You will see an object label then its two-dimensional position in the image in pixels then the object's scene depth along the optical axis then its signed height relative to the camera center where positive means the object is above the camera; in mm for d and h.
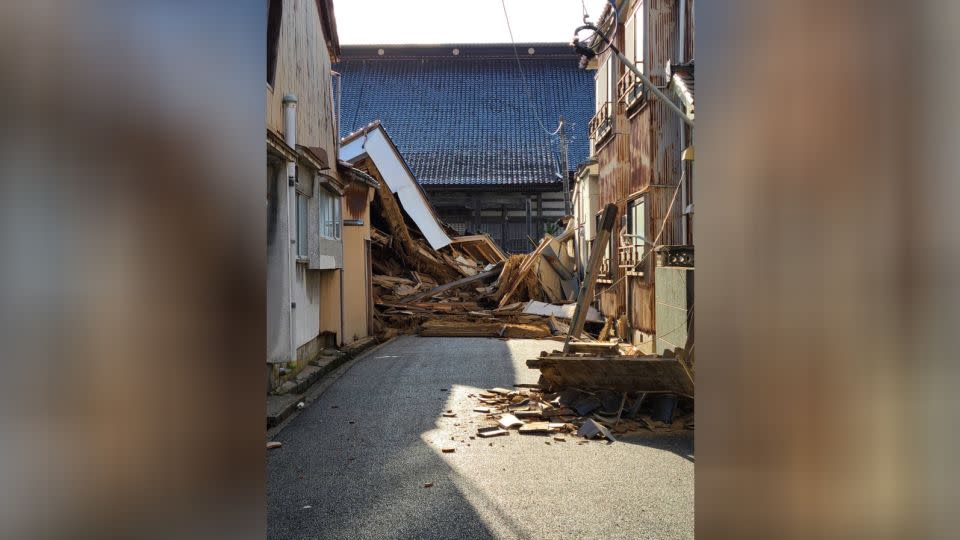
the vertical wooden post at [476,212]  28864 +2310
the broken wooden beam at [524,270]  21373 -74
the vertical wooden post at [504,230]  28850 +1572
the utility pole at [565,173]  26508 +3551
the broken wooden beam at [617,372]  7828 -1240
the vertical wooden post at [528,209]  28219 +2347
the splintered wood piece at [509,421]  8164 -1808
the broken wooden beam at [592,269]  10812 -29
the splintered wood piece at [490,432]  7771 -1835
